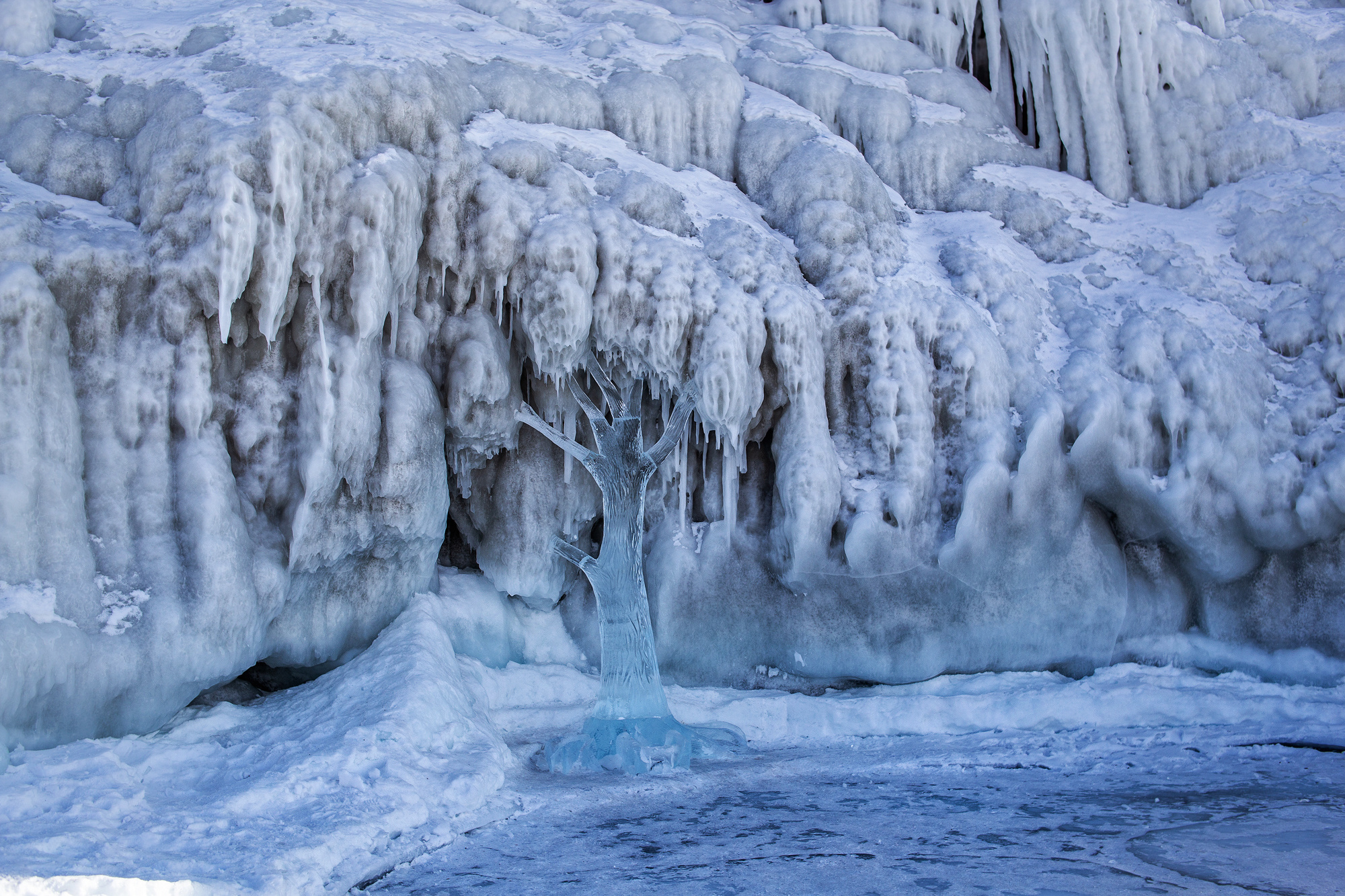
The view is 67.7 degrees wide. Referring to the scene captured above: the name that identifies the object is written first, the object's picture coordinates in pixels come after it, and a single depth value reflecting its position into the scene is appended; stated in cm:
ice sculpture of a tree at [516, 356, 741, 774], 855
